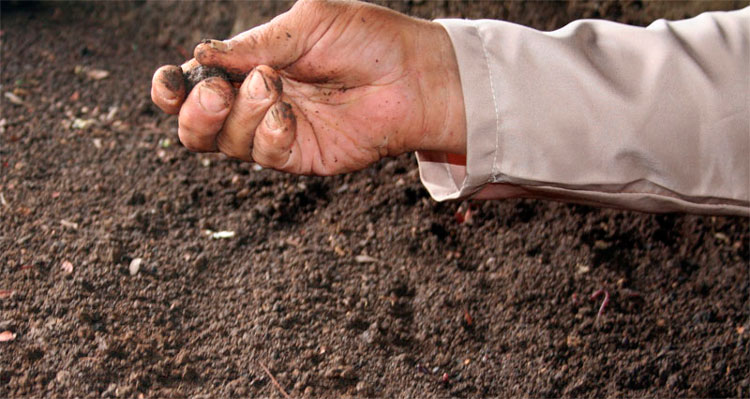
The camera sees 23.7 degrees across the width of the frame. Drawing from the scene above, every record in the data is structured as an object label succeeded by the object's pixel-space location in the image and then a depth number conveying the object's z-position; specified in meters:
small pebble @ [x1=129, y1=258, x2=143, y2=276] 0.82
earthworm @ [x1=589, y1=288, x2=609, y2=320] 0.83
